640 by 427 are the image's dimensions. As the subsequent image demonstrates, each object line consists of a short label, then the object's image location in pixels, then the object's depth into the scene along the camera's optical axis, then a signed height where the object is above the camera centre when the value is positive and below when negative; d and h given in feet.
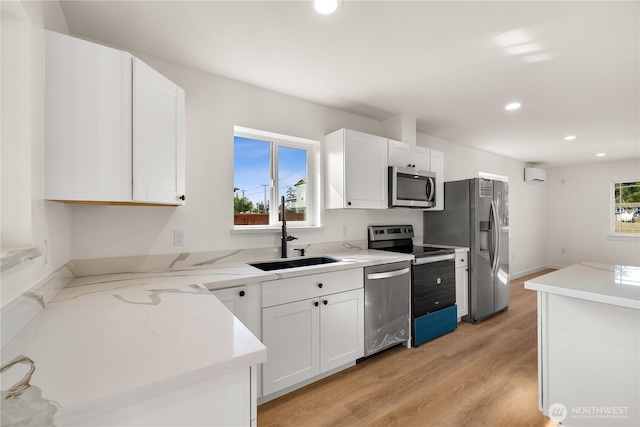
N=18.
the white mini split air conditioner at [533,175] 18.88 +2.56
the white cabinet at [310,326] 6.32 -2.64
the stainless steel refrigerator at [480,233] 11.18 -0.77
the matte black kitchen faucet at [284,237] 8.18 -0.64
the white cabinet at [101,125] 4.28 +1.43
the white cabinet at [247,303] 5.77 -1.81
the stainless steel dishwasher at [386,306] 7.95 -2.62
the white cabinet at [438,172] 11.41 +1.66
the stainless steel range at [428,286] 9.07 -2.35
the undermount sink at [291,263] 7.66 -1.36
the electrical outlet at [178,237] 6.88 -0.55
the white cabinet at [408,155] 10.12 +2.13
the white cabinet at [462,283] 10.91 -2.63
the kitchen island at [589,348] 4.65 -2.33
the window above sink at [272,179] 8.45 +1.09
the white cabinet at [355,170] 8.93 +1.39
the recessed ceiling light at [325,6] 4.91 +3.57
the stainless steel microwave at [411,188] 9.86 +0.93
